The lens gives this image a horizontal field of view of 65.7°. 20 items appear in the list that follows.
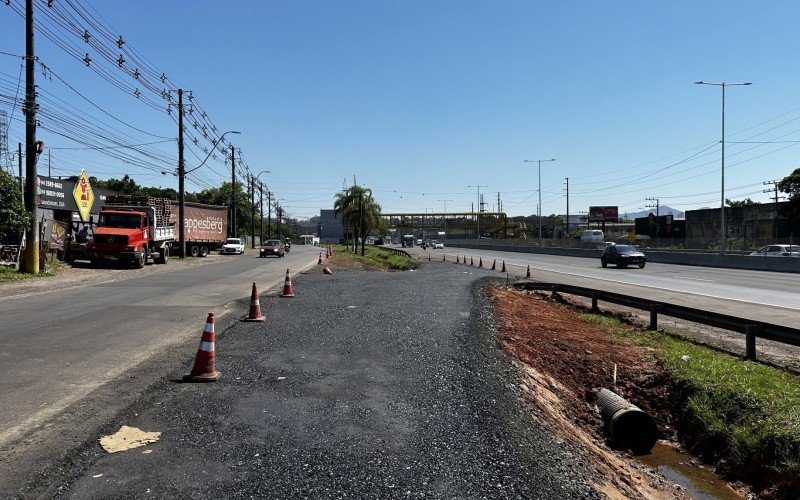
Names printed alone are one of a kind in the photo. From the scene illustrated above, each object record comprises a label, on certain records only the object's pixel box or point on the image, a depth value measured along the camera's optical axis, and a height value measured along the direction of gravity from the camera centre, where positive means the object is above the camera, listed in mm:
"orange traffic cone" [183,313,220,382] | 7239 -1498
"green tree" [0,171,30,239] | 22125 +951
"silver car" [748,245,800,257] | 38328 -1065
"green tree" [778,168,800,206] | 63375 +5247
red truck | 30062 +43
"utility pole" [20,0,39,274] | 23656 +2612
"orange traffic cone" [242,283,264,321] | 12574 -1546
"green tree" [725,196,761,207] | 116175 +6125
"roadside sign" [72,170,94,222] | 33688 +2157
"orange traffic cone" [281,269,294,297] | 17767 -1587
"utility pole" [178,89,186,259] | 42988 +1322
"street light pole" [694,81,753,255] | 40344 +614
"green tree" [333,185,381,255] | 68938 +2767
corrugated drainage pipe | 7195 -2270
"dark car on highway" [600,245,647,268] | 39344 -1406
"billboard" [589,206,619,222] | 130000 +4283
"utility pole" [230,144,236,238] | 68069 +5750
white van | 86712 -253
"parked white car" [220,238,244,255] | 57709 -1160
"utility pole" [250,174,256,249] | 84125 +5667
